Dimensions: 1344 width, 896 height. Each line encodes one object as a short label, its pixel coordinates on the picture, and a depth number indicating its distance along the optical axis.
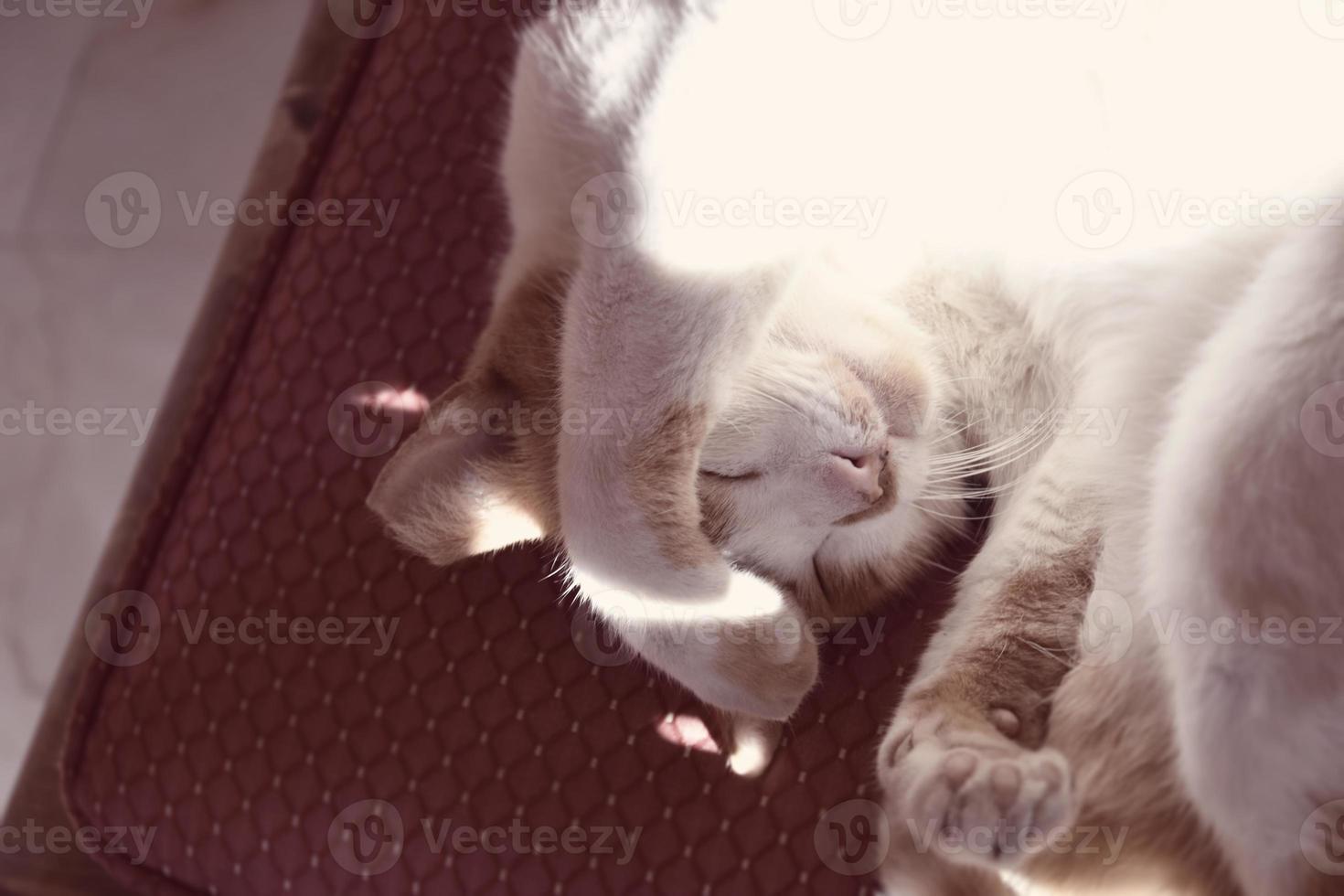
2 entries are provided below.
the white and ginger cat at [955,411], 0.51
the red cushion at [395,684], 0.58
